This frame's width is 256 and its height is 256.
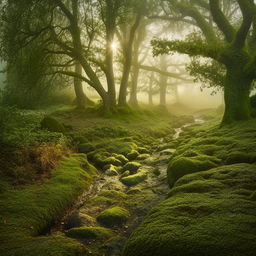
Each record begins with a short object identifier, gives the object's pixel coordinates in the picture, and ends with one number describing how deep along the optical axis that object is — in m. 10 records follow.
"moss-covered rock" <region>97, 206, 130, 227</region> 8.30
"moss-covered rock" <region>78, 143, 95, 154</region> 15.29
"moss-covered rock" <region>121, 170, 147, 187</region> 11.68
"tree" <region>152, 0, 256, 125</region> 16.89
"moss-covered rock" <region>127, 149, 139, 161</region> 15.43
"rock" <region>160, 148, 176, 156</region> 15.75
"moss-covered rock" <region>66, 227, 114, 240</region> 7.43
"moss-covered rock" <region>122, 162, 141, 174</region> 13.28
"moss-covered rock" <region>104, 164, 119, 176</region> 12.71
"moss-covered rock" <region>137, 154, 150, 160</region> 15.49
